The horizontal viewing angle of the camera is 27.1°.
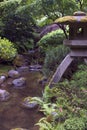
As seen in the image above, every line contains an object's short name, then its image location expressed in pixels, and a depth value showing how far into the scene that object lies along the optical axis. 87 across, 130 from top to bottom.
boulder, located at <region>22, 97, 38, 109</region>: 4.92
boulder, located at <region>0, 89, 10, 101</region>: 5.50
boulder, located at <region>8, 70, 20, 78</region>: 7.27
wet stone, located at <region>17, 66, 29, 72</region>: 8.05
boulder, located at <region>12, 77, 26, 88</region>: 6.50
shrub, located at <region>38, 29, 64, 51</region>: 6.78
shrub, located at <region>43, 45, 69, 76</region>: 5.42
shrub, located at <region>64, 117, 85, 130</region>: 2.89
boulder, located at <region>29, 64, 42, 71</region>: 8.18
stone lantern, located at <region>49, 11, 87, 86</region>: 4.48
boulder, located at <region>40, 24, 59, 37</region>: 8.76
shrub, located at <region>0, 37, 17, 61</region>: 7.89
